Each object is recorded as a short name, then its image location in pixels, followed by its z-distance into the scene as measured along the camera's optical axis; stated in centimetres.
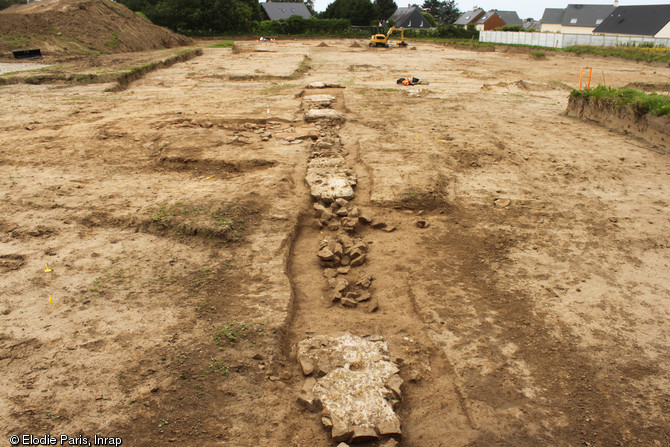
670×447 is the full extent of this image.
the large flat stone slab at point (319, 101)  1004
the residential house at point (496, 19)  6806
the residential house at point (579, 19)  5419
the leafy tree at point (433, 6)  8419
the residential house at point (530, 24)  8581
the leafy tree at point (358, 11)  5591
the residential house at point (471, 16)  7362
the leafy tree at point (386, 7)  6291
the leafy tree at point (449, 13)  8226
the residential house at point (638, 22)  4247
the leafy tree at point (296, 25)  4518
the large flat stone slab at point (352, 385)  236
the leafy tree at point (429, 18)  6606
